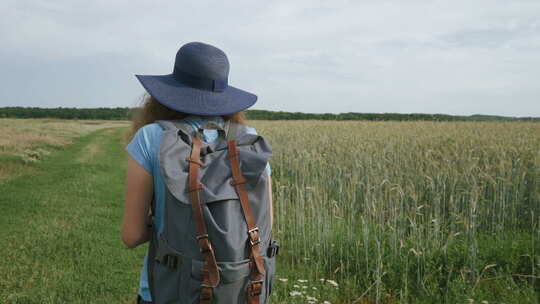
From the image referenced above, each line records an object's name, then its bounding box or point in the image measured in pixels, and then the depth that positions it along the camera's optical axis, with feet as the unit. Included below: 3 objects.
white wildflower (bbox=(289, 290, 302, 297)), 12.22
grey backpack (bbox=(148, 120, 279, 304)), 4.92
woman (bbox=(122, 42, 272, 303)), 5.24
